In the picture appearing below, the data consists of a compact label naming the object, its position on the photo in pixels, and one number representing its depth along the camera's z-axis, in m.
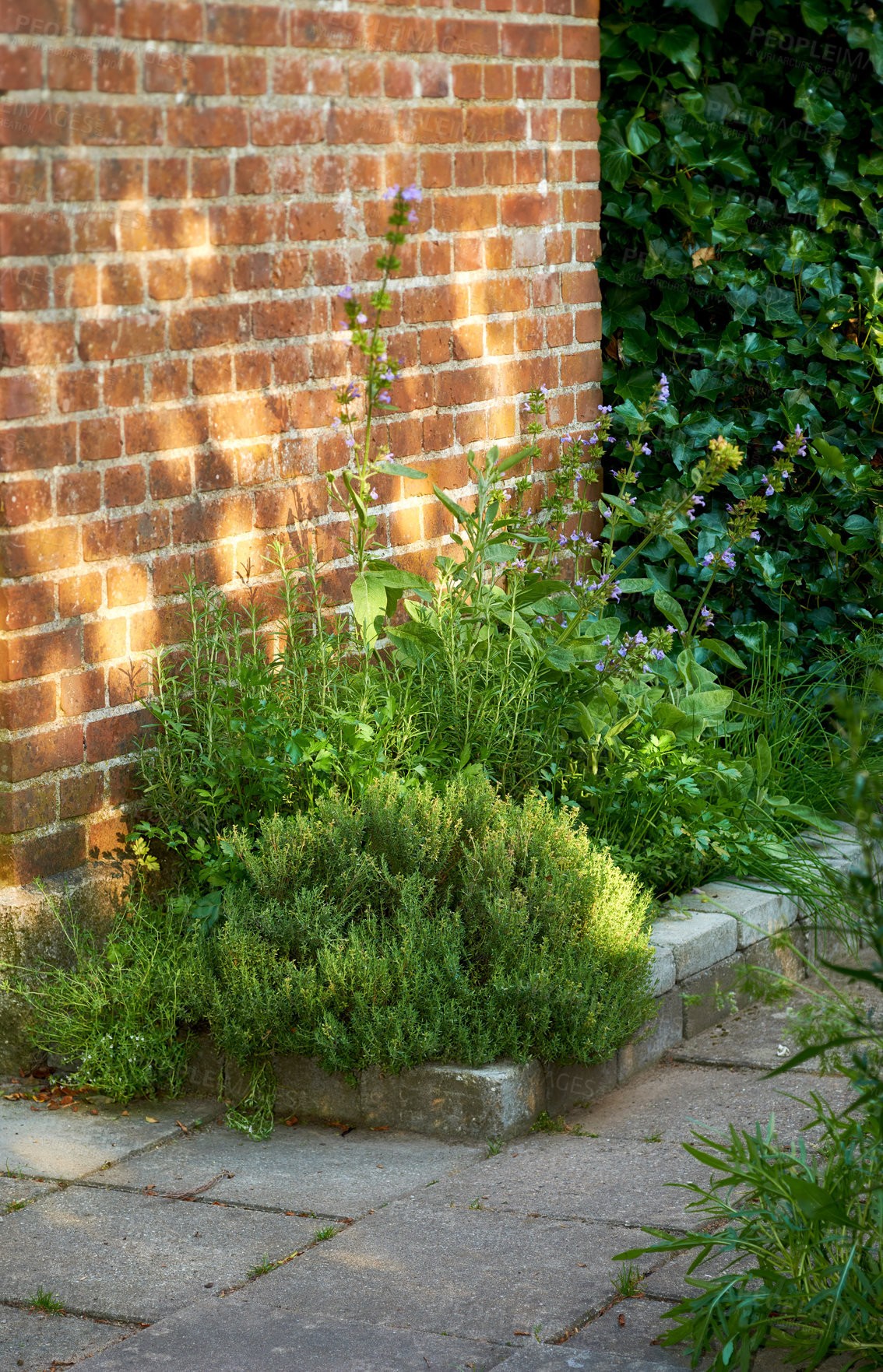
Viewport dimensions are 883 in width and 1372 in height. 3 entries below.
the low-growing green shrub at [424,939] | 3.36
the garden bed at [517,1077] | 3.34
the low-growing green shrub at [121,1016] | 3.49
